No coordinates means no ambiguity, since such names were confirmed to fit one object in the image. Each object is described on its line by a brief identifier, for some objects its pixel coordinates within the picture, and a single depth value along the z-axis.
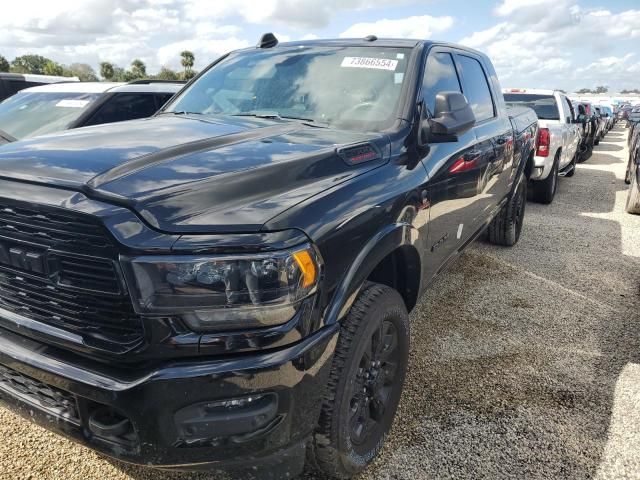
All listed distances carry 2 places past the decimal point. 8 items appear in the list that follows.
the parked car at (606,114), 24.74
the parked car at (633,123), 10.67
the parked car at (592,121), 15.02
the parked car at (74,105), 5.60
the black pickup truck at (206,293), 1.57
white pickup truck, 7.81
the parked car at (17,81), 10.10
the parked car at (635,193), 7.22
